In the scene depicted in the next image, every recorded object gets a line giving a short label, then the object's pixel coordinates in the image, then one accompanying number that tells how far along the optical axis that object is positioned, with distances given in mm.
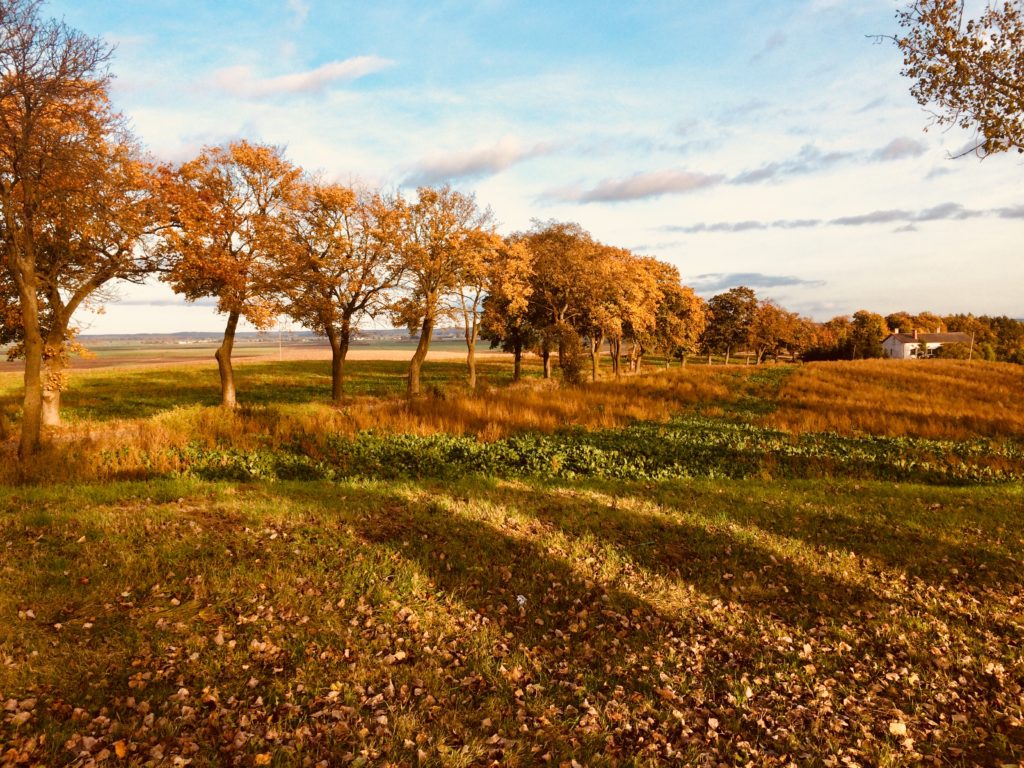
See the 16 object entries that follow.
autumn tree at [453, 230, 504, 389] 33469
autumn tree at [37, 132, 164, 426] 17812
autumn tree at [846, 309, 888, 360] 105125
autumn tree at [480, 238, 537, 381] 35844
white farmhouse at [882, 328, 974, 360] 111750
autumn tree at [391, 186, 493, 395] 32312
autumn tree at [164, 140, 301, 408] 23469
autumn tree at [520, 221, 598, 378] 39562
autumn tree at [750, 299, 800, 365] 85688
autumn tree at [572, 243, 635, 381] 40188
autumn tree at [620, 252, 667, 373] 43906
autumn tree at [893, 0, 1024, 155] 11031
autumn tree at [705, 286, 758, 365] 83250
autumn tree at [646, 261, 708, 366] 59219
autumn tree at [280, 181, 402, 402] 27953
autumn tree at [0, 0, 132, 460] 11477
